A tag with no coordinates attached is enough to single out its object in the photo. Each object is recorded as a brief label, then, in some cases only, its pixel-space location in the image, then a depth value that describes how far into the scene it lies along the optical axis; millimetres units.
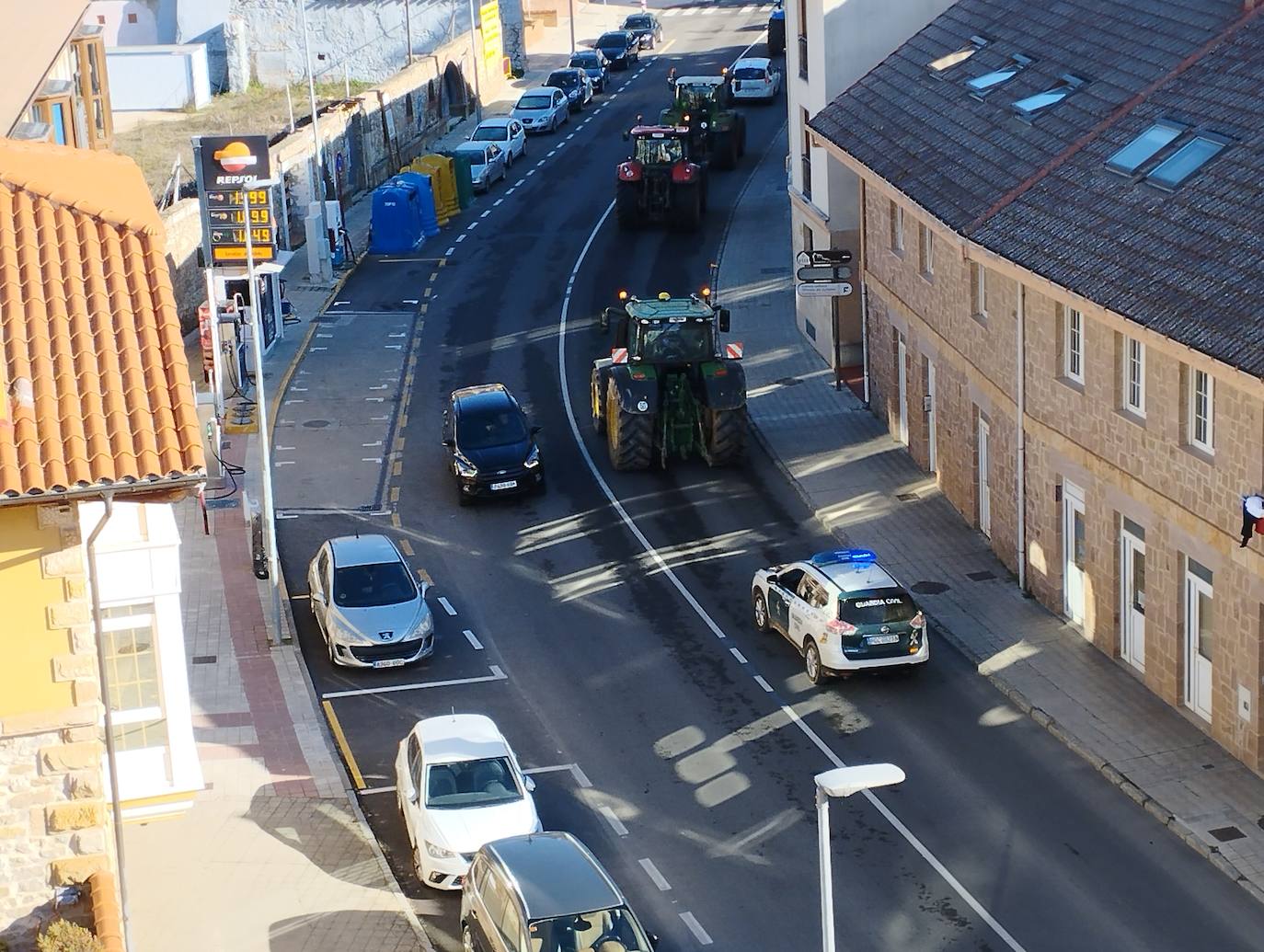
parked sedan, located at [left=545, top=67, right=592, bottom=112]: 78681
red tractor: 57781
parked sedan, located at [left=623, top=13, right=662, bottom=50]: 92825
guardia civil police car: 28406
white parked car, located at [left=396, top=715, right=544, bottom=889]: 23734
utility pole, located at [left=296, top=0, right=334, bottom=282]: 53875
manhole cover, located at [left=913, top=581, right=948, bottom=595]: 32062
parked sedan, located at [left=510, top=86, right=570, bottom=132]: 74625
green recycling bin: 63125
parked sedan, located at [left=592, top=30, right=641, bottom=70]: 87750
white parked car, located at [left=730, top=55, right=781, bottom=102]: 77750
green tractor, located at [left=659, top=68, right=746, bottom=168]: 65625
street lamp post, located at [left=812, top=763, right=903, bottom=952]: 16688
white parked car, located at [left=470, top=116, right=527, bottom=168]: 68500
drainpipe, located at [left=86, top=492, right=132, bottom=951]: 16797
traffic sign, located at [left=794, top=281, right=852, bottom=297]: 40906
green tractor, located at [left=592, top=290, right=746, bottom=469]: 37438
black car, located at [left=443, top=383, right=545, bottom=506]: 36688
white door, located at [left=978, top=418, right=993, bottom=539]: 33906
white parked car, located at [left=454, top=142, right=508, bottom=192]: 65125
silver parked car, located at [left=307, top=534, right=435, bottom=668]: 30266
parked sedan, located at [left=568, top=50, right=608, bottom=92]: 83250
